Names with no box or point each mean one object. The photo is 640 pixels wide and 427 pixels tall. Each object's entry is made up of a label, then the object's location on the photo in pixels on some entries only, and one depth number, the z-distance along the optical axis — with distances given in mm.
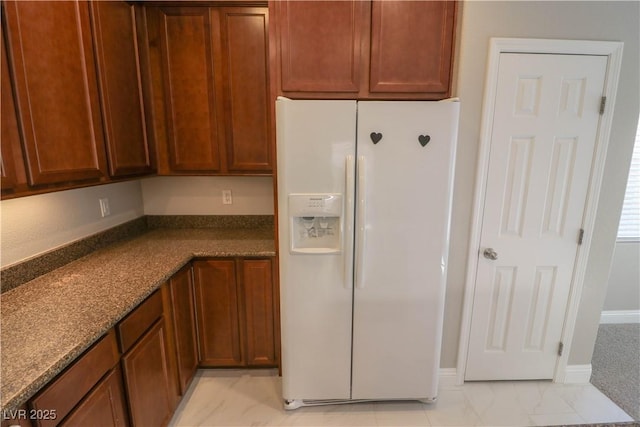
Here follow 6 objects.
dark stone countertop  931
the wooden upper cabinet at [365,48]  1599
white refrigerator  1604
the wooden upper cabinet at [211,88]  2025
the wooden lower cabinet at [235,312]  2043
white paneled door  1795
